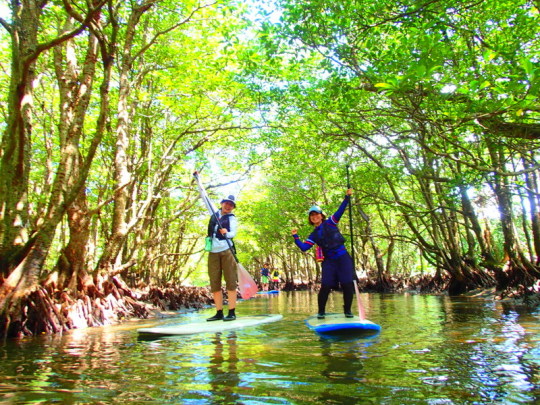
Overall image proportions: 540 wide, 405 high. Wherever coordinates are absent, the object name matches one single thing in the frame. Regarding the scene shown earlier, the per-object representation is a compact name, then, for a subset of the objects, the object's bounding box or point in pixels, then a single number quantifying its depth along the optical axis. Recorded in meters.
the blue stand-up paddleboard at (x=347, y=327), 4.56
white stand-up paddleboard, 4.98
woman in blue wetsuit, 5.59
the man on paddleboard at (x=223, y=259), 6.12
